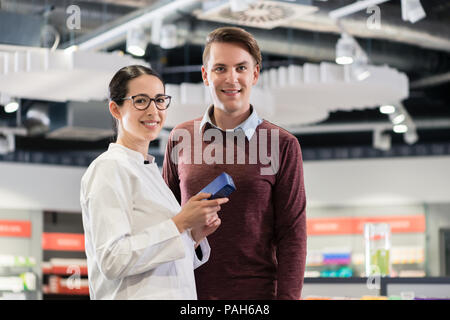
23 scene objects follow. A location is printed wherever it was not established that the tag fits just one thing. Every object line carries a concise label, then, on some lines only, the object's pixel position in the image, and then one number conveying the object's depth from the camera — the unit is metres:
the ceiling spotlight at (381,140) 11.32
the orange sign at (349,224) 11.48
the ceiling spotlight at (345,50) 6.73
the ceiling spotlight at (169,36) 6.80
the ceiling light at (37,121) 9.77
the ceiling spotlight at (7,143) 10.60
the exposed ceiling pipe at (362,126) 11.75
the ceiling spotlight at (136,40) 6.66
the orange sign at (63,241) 11.83
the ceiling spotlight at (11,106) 8.60
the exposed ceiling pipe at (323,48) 8.24
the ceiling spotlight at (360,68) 7.04
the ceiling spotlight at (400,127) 10.55
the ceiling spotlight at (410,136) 10.99
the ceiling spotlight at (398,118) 9.93
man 2.02
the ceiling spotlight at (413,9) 5.54
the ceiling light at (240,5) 5.56
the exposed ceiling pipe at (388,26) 7.24
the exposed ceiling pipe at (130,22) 6.62
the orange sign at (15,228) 11.30
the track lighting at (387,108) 9.47
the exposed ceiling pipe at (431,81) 9.66
